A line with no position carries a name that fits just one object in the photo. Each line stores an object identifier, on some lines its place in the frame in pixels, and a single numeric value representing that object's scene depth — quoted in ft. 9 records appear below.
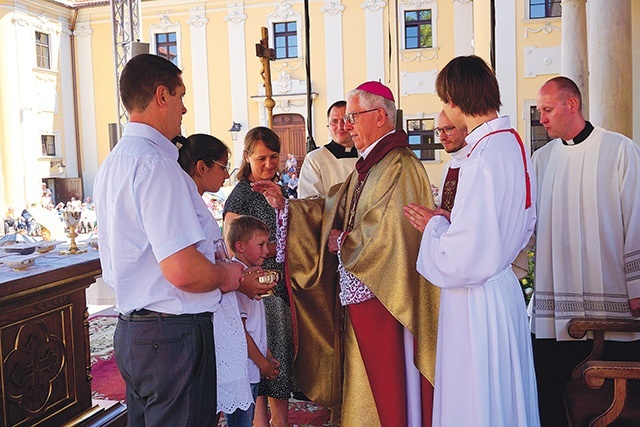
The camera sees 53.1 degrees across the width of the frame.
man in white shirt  6.15
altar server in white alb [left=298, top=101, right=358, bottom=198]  13.41
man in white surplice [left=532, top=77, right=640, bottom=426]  9.72
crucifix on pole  13.26
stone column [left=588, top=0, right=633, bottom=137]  17.44
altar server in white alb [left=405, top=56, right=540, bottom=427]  7.28
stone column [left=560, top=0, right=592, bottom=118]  21.38
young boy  8.61
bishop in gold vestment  9.00
